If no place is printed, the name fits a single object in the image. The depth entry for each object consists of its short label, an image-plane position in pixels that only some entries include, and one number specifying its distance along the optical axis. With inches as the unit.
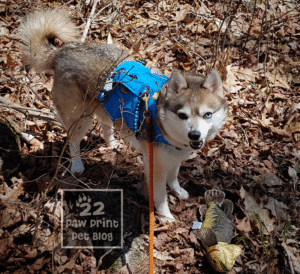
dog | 97.9
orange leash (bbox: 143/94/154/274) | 93.8
